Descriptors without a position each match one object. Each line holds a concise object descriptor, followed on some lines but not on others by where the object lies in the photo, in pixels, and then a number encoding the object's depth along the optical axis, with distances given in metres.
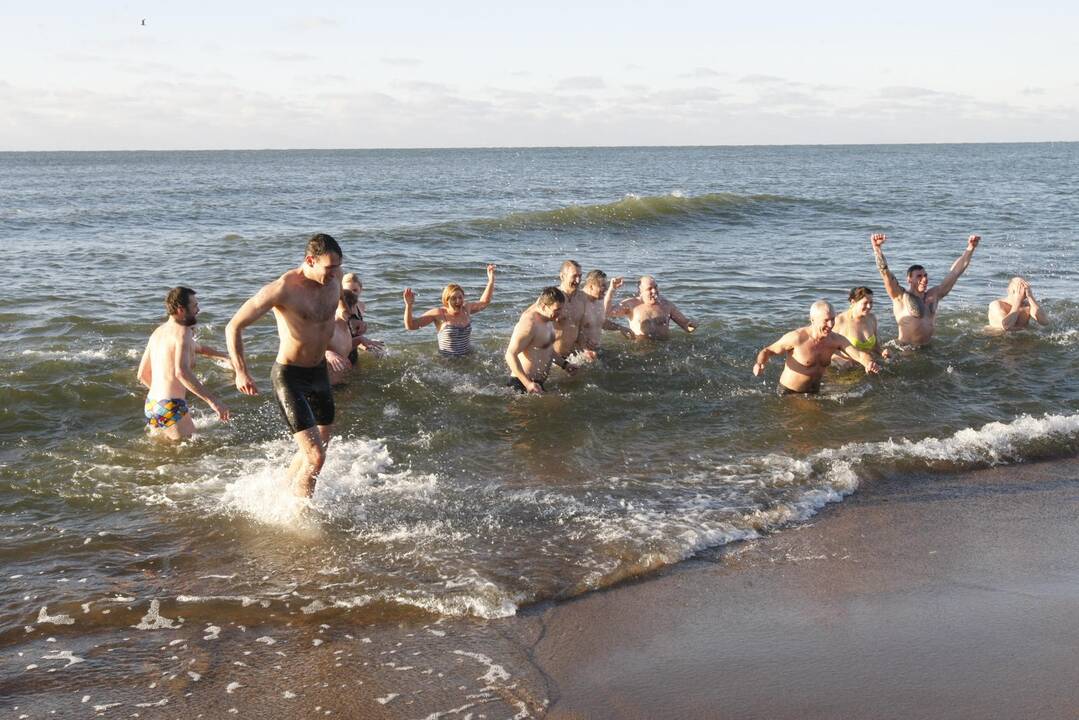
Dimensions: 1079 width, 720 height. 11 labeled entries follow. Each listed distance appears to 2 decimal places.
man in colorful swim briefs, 7.98
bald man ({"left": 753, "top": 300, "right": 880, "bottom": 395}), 9.67
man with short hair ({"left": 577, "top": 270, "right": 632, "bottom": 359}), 11.01
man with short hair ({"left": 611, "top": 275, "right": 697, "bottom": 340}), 12.27
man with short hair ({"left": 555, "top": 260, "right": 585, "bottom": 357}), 10.41
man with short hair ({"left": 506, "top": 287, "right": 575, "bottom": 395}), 9.65
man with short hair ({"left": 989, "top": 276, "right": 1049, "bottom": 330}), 12.64
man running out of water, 6.04
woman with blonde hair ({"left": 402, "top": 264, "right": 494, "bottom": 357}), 11.23
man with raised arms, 11.75
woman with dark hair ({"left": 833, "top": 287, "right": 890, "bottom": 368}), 10.56
